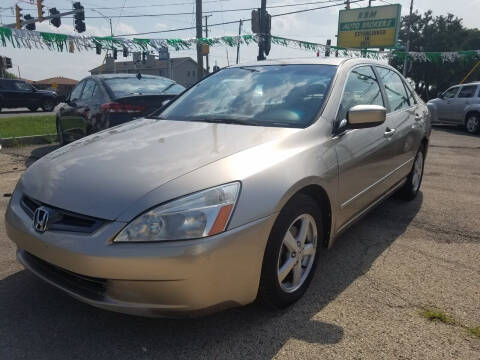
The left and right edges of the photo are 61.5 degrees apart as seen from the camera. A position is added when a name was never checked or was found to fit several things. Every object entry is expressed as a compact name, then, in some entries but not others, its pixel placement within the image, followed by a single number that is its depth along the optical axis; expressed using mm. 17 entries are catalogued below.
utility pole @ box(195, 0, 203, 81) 16281
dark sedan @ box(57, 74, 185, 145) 5926
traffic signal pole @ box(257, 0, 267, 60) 15062
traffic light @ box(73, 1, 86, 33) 19422
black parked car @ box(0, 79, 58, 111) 20312
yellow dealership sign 30609
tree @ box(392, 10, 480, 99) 38219
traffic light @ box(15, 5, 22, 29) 20580
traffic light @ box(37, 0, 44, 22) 20125
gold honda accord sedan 1876
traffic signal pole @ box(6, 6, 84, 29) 19375
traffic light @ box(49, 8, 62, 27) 20125
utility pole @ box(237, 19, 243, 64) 34375
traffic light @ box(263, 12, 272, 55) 15109
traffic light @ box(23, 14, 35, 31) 20777
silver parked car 12531
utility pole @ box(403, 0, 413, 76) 40981
